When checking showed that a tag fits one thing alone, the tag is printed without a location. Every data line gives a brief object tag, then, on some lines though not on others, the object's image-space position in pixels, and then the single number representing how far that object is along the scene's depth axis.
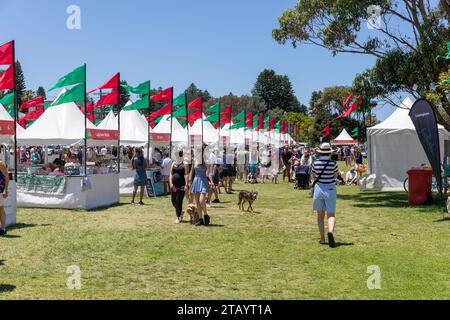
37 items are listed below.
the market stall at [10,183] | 11.40
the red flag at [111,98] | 17.45
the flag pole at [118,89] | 17.27
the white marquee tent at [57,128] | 18.47
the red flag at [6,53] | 11.66
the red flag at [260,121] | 41.36
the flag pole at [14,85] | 11.79
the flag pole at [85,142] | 14.82
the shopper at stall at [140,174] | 16.28
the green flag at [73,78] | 14.96
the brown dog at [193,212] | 11.57
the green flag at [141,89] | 20.28
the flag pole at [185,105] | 22.83
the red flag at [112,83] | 17.03
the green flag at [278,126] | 56.71
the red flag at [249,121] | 34.63
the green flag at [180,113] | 23.55
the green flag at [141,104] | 20.06
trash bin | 15.30
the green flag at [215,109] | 29.00
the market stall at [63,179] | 14.73
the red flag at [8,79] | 11.77
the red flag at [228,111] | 31.71
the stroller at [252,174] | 26.56
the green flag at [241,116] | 34.75
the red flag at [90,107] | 29.06
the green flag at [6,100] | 17.25
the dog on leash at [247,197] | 14.03
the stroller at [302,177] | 22.62
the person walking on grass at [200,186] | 11.23
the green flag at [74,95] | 15.31
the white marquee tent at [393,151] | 20.77
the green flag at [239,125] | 37.37
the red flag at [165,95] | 21.66
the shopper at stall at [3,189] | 10.15
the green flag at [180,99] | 23.11
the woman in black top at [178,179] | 11.55
